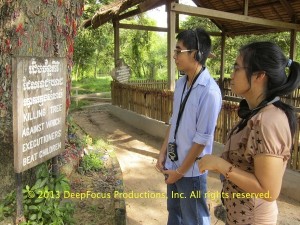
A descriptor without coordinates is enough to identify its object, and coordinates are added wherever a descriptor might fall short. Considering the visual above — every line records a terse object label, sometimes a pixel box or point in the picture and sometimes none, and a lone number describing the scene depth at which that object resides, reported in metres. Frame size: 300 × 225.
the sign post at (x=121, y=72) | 9.44
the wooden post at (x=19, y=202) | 2.15
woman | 1.25
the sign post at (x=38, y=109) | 1.93
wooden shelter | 6.45
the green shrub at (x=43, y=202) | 2.25
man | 2.00
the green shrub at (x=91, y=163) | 3.92
